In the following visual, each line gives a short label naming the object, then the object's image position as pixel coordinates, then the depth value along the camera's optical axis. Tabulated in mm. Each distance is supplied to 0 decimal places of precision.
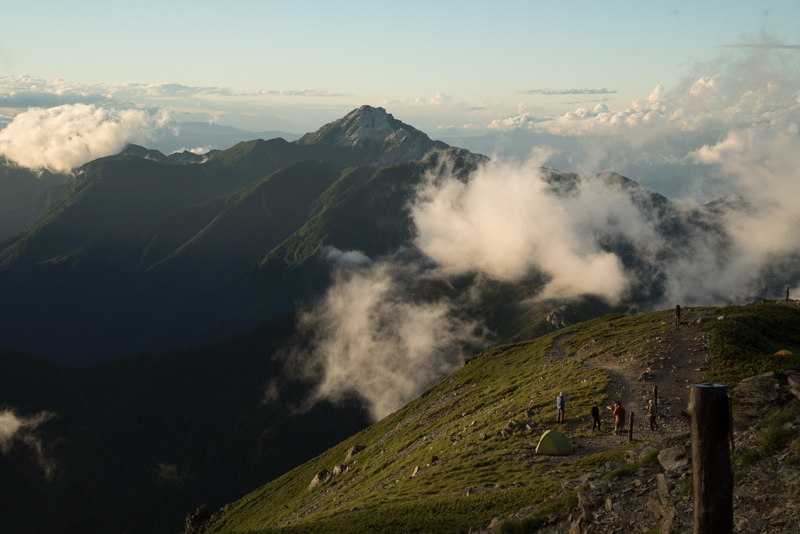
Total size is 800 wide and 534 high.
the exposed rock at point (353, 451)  98775
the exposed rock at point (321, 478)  93475
